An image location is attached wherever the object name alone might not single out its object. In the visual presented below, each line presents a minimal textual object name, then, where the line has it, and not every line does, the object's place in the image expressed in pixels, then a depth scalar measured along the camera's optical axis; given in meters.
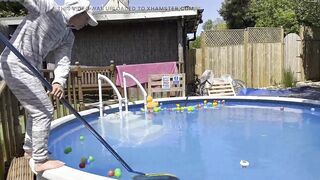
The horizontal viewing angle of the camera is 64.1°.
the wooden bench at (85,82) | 4.79
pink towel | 6.99
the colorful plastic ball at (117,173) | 2.78
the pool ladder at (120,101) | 5.03
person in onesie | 1.84
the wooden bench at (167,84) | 6.60
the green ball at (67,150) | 3.53
